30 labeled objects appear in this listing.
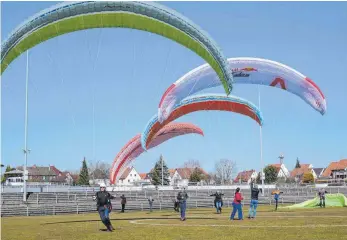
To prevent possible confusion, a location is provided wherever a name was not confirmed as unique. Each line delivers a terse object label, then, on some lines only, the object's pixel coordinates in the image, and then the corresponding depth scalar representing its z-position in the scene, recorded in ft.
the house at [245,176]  465.88
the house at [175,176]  475.31
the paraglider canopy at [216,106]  98.02
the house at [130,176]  503.77
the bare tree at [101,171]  466.66
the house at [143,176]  583.42
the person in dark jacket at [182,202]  72.43
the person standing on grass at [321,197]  111.04
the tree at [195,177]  390.01
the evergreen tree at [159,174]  353.74
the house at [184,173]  464.57
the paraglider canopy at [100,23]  52.44
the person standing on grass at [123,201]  117.08
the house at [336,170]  418.86
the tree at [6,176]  389.52
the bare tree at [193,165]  468.83
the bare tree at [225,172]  442.34
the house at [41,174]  454.40
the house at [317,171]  511.28
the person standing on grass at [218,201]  97.88
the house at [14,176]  371.10
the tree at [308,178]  399.44
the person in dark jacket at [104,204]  56.13
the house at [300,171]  477.32
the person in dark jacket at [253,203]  73.41
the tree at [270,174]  373.61
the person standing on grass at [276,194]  104.66
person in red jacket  71.20
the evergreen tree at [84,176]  375.86
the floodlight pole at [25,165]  146.53
